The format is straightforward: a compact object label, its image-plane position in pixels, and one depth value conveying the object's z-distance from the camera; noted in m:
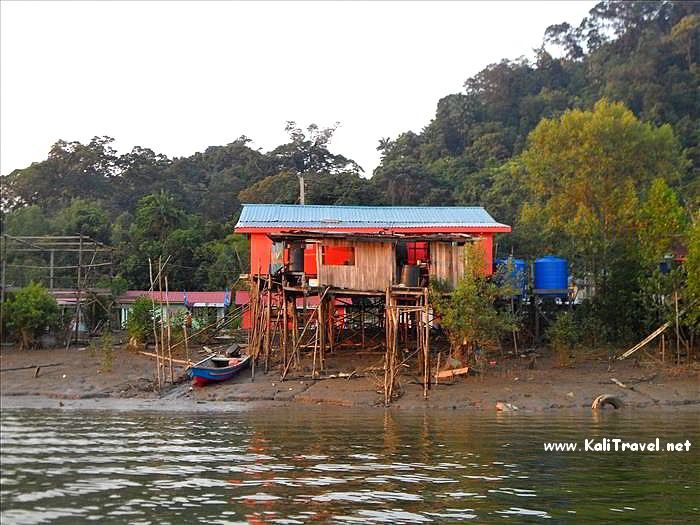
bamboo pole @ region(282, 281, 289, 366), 27.42
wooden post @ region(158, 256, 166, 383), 26.57
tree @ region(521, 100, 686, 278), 40.50
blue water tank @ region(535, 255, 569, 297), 32.41
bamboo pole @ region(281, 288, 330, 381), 26.97
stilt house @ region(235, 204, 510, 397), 27.69
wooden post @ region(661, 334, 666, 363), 28.68
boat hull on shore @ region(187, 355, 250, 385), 26.61
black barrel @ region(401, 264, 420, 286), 27.98
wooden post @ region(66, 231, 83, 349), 33.84
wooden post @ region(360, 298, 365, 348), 31.85
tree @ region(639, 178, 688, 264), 31.69
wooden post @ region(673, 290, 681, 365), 28.14
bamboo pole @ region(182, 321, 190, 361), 29.18
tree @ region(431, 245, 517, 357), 26.56
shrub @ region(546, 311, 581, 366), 29.51
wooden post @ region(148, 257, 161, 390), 26.41
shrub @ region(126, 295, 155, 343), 32.12
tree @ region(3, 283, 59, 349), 31.81
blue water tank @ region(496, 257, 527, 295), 29.59
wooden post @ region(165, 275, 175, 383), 26.50
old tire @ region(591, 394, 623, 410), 24.09
